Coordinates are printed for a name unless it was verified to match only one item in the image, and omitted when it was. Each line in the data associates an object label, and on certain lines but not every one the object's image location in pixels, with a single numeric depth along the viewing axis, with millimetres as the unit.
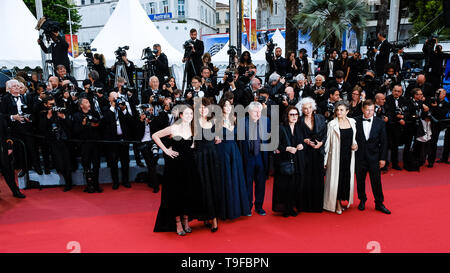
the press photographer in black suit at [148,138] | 5812
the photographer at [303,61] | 9156
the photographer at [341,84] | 7274
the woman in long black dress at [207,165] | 4203
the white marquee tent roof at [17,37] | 12859
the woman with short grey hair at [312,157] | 4793
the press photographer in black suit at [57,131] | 6004
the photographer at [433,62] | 9508
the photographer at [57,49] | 7559
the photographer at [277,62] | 8570
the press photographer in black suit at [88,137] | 5871
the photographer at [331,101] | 6282
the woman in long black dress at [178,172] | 4008
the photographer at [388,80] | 7418
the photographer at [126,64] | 7793
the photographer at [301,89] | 7141
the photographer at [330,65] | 9469
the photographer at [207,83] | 6757
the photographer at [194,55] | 8078
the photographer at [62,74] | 6961
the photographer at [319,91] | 7152
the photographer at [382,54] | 8750
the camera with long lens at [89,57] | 8221
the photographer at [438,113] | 7020
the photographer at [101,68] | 8000
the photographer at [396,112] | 6668
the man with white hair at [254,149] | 4734
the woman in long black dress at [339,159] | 4816
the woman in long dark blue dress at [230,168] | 4453
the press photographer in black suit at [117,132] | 6023
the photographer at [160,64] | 8289
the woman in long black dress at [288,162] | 4742
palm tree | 17656
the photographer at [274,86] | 6910
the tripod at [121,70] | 8047
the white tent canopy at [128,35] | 13298
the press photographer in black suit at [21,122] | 6398
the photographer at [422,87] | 7381
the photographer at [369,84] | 7562
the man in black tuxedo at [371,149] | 4879
